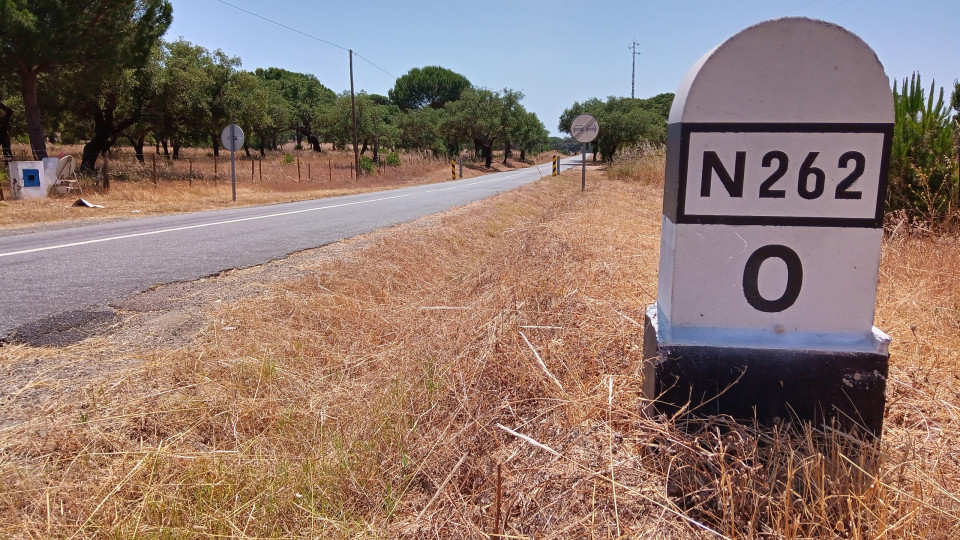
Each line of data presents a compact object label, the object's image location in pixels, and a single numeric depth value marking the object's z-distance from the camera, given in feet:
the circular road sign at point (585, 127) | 57.47
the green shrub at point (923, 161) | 20.85
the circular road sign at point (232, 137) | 57.31
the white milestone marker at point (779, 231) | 6.07
